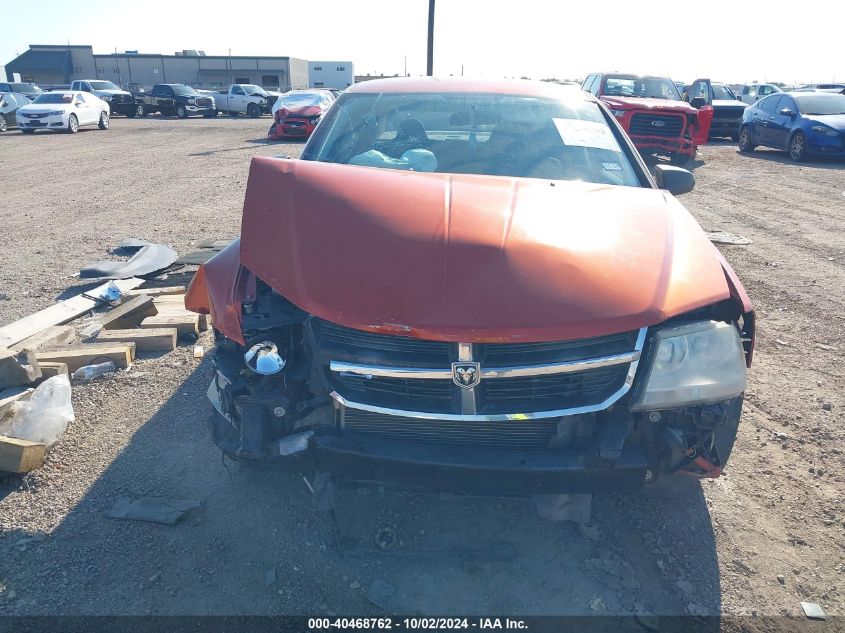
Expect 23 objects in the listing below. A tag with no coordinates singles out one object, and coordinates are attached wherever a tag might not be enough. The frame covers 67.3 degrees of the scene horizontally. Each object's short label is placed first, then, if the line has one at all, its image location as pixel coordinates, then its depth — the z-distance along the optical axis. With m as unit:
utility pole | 21.58
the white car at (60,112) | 21.80
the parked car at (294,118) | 18.17
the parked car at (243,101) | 34.34
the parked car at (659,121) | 13.04
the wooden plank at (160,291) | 5.37
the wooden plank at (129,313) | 4.64
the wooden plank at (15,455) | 2.92
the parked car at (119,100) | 32.28
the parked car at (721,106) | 19.44
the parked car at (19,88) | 30.69
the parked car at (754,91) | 31.89
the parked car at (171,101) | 32.34
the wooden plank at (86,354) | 4.05
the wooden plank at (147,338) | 4.42
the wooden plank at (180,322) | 4.62
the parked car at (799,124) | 14.30
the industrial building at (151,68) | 55.25
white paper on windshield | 3.68
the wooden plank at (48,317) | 4.38
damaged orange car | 2.23
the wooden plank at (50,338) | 4.23
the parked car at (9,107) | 23.19
